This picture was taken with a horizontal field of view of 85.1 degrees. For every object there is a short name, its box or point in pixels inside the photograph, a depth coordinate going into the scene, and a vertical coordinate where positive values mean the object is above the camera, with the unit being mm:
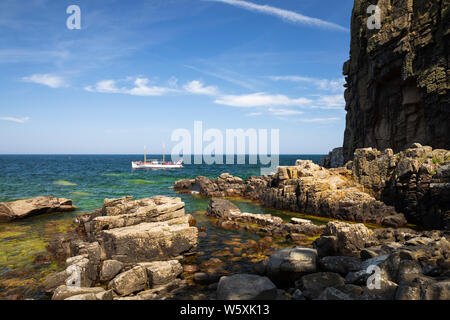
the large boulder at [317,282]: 7656 -4171
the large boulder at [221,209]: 21859 -4832
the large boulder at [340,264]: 9070 -4112
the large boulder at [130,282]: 8773 -4576
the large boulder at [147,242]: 11359 -4111
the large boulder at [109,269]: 10023 -4655
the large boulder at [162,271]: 9470 -4586
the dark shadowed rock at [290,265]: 9121 -4127
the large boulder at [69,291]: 8266 -4604
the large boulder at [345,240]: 11680 -4209
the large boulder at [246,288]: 6984 -3923
